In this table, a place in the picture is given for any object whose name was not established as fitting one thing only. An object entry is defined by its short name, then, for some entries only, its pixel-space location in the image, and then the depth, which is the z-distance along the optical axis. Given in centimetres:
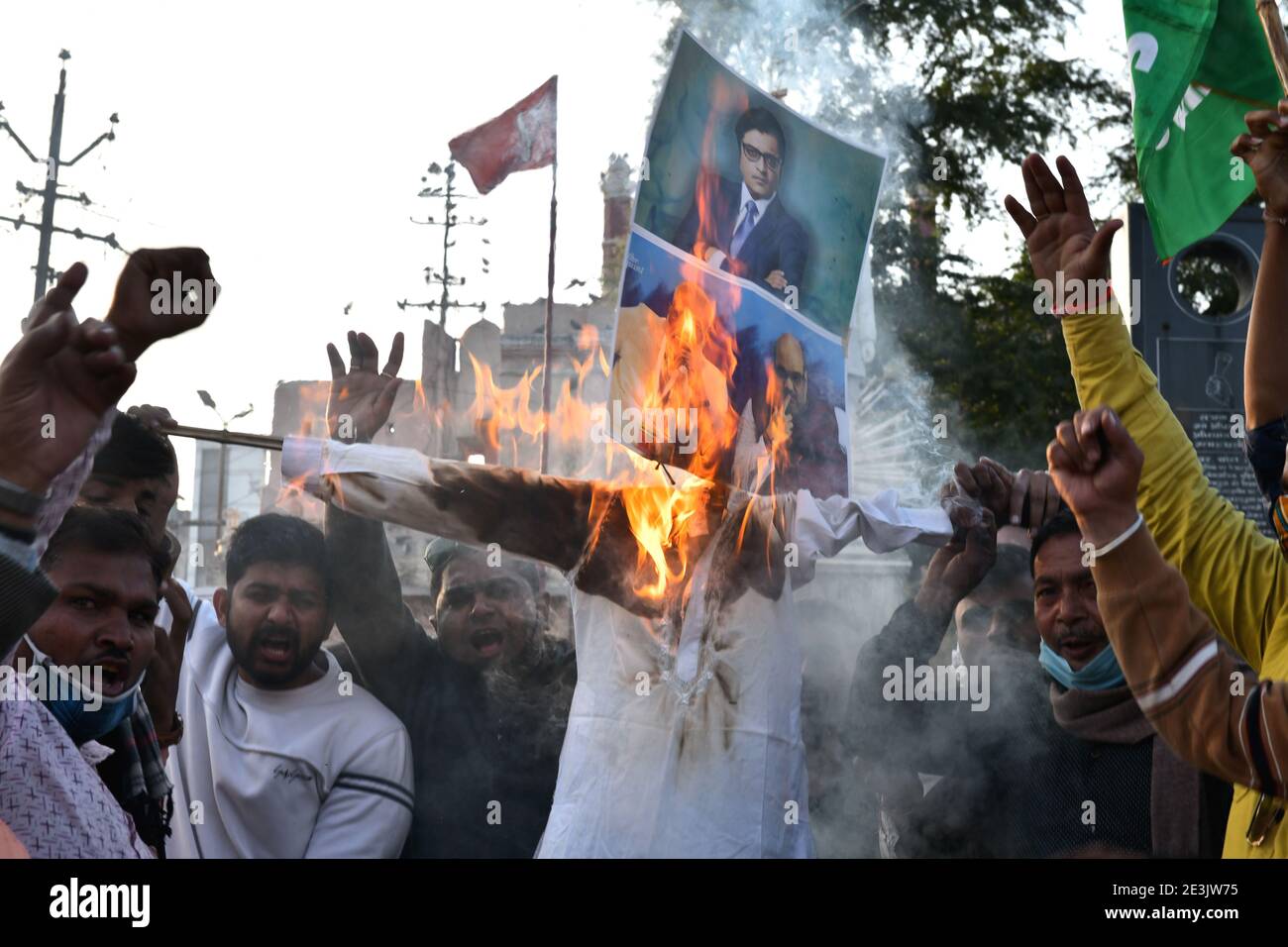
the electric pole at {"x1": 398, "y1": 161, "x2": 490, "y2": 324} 534
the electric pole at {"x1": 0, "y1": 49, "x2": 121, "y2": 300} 959
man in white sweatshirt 333
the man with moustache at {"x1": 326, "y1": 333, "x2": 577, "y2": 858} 352
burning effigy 315
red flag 492
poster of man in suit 343
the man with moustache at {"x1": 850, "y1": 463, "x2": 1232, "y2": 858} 333
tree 927
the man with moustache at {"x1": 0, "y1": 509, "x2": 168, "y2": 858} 261
